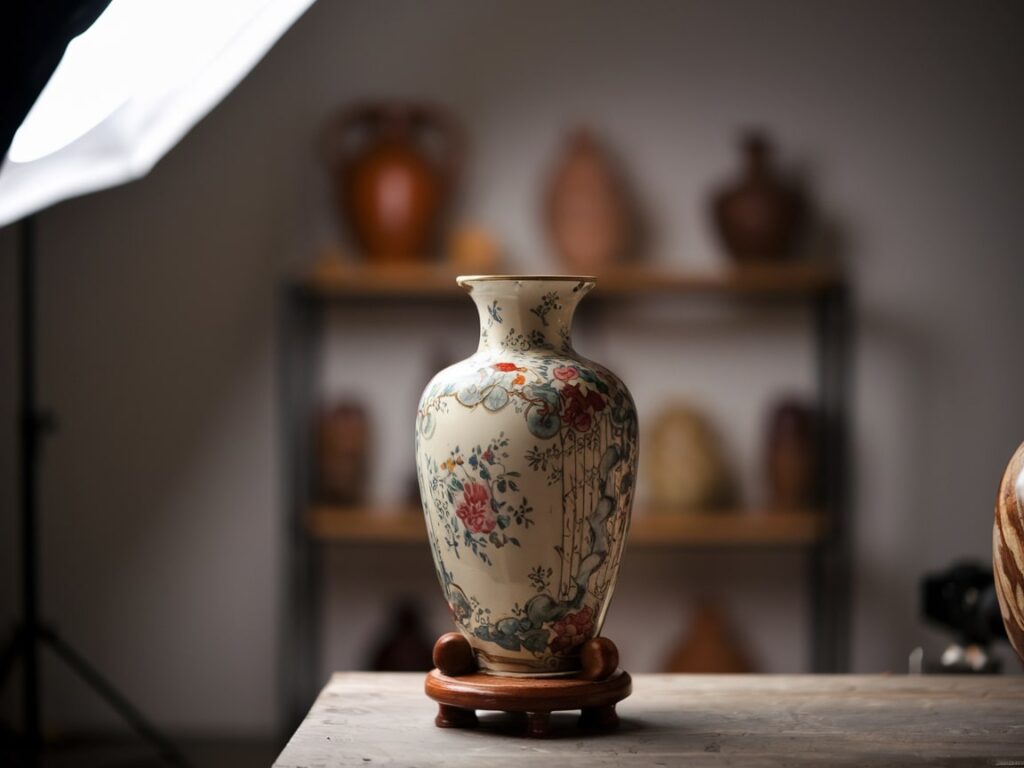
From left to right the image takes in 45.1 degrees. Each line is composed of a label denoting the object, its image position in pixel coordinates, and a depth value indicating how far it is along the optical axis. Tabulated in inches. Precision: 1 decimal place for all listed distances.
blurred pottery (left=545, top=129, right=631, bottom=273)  117.6
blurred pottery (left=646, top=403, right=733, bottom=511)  116.2
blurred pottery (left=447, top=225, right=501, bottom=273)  117.3
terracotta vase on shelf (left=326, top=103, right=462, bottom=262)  117.0
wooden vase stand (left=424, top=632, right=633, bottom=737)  46.3
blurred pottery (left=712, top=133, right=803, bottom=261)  116.6
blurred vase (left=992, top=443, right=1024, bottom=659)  44.2
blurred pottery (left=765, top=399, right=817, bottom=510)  116.9
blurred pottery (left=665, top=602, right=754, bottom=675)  116.0
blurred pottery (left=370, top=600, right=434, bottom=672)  113.8
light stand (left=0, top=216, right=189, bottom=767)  100.5
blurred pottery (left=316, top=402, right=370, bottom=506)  117.8
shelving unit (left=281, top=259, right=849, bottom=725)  113.9
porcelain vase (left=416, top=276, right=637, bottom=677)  46.3
